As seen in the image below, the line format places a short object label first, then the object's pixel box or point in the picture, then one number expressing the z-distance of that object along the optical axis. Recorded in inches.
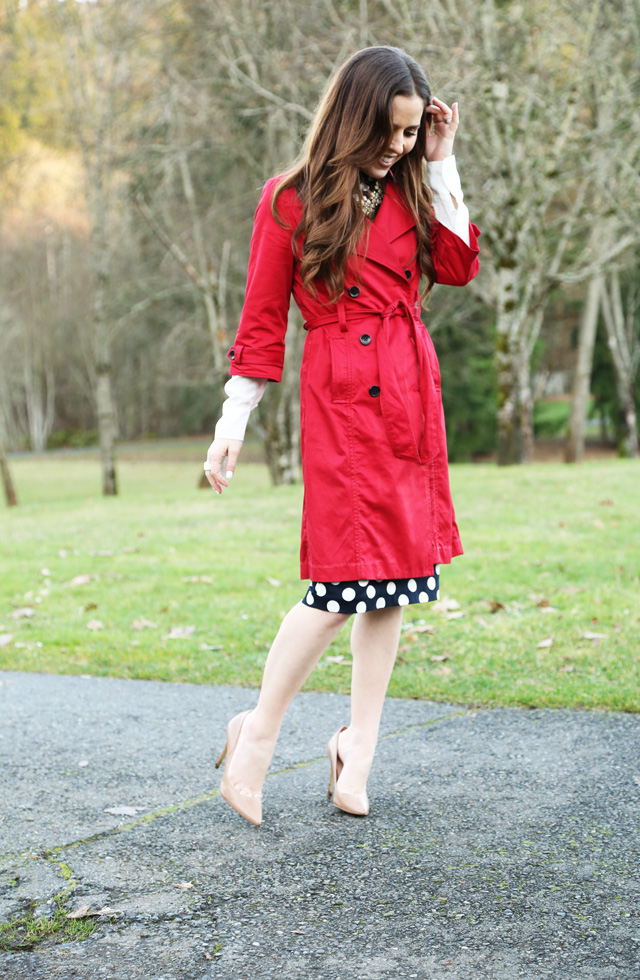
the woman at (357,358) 98.3
